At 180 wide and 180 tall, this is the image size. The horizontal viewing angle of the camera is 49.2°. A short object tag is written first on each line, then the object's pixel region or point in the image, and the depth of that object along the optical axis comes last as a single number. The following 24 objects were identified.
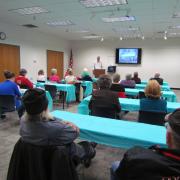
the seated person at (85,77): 7.50
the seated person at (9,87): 3.96
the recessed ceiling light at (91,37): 11.15
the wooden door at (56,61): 10.88
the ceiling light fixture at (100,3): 4.97
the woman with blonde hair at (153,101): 2.71
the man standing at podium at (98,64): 12.58
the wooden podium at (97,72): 12.13
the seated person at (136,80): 7.10
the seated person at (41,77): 6.96
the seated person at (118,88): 4.22
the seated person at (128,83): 5.63
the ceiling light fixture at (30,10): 5.77
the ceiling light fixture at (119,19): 6.59
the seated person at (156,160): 0.74
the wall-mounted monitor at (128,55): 11.72
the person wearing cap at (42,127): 1.42
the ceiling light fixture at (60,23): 7.61
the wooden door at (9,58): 7.90
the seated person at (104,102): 2.84
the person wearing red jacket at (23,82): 5.07
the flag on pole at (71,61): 13.01
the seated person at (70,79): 6.82
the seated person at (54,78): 7.15
